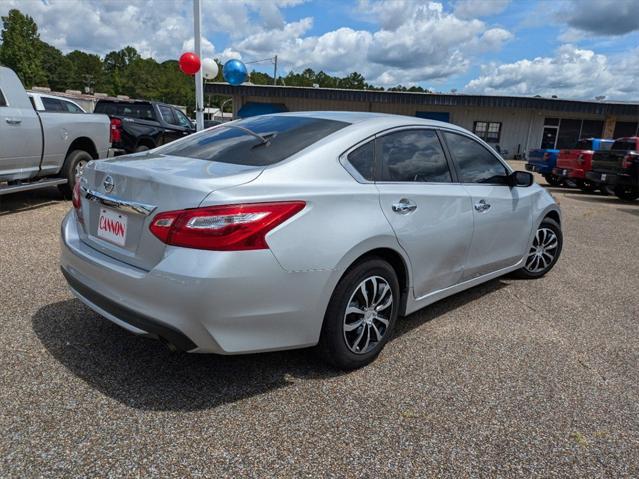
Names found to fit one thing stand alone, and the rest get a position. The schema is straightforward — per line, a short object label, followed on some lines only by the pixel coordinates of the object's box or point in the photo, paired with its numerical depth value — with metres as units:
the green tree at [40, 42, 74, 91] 109.38
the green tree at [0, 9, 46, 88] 68.38
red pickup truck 14.16
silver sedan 2.28
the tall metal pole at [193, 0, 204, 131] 11.27
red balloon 11.14
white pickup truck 6.17
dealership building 28.52
